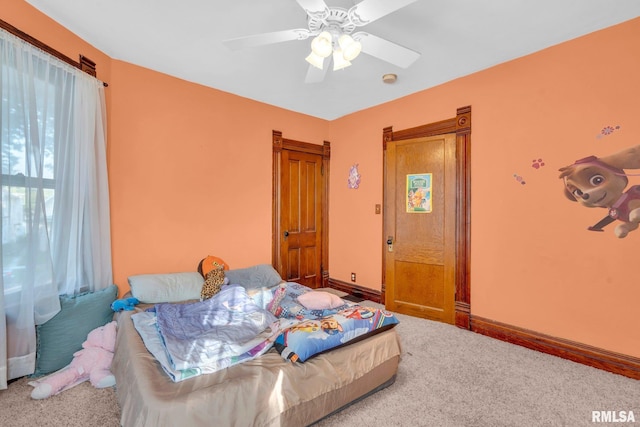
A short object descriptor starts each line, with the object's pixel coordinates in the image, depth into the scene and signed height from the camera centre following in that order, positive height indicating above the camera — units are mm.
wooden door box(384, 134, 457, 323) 3352 -200
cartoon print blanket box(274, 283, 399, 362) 1742 -795
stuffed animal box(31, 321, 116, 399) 1987 -1155
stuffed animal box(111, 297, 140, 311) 2482 -801
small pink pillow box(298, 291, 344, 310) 2473 -781
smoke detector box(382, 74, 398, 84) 3154 +1449
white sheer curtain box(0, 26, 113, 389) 1983 +143
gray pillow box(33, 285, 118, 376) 2186 -927
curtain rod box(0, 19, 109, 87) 1985 +1248
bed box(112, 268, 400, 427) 1327 -919
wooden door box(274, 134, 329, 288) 4180 -23
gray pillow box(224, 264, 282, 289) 3289 -771
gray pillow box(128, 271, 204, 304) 2711 -737
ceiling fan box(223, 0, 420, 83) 1651 +1126
